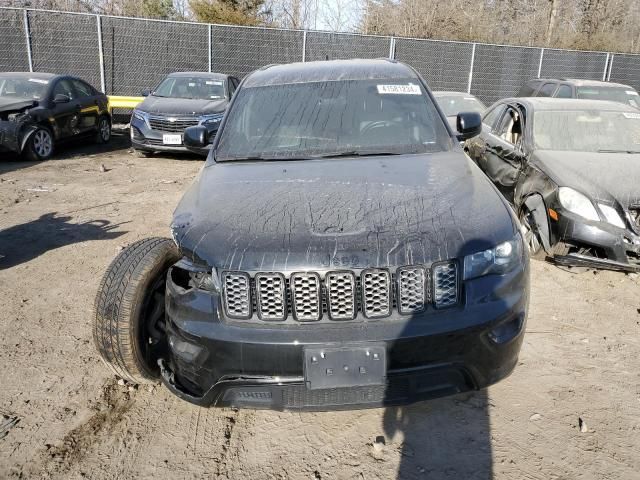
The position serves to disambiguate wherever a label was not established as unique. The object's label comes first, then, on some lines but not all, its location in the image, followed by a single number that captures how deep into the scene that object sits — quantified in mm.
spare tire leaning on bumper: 2764
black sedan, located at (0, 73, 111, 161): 9047
